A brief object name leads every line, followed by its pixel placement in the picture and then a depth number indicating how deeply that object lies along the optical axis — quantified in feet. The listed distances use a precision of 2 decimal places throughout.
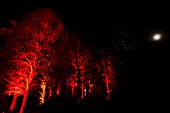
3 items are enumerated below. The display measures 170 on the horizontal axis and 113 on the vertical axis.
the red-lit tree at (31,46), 49.52
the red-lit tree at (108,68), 81.15
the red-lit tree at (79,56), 67.36
